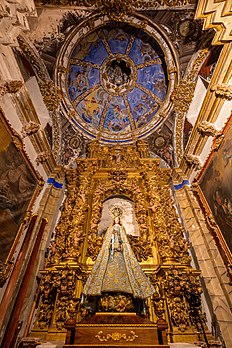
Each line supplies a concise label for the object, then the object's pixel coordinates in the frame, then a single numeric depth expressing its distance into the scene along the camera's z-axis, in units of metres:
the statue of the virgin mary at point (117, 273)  4.02
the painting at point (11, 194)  4.62
